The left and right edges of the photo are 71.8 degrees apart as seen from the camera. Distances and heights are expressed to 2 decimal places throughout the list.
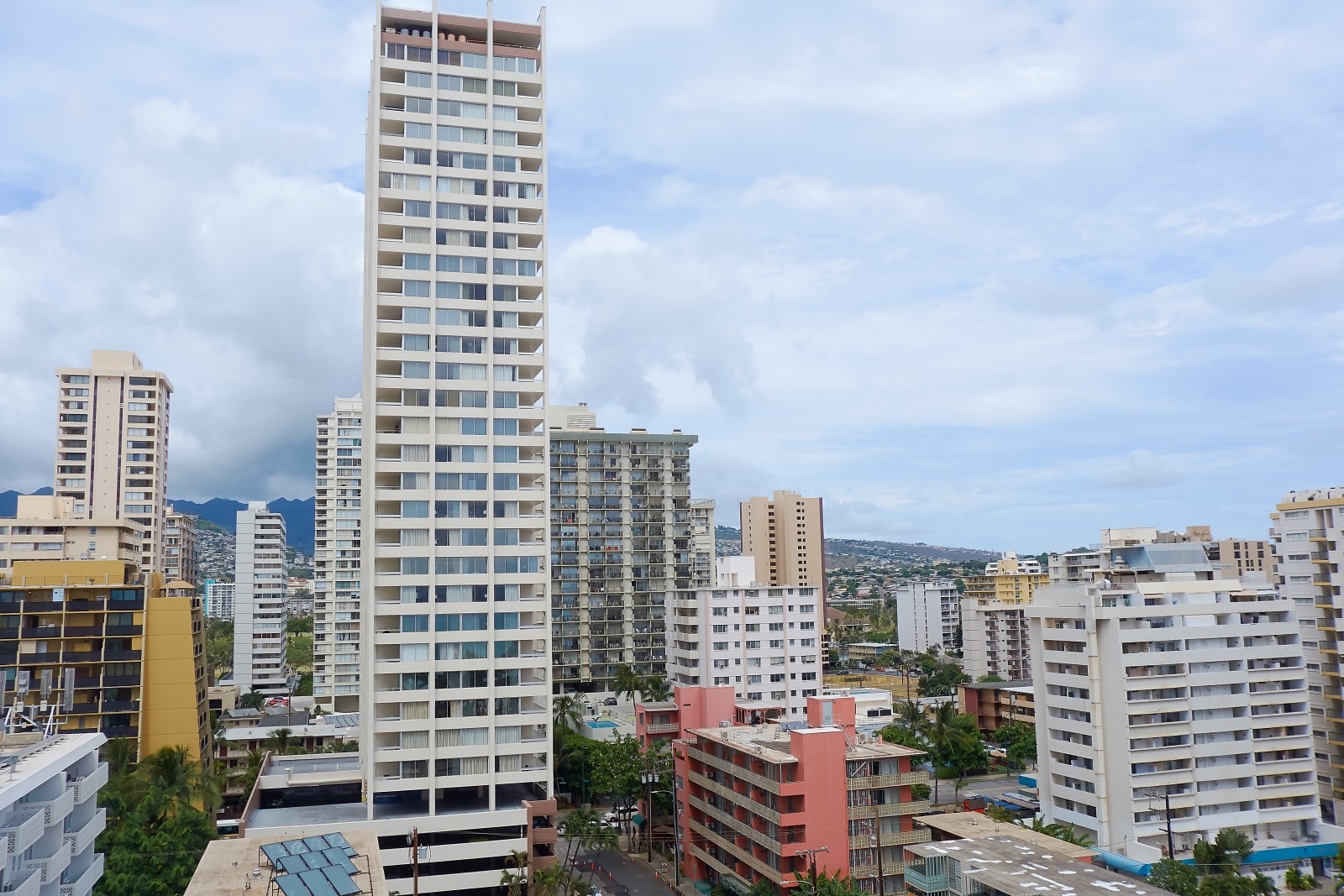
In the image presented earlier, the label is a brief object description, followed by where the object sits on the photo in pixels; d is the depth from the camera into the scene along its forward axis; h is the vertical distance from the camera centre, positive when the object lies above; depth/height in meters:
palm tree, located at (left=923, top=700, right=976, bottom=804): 91.94 -18.19
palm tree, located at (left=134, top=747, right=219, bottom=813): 62.15 -14.28
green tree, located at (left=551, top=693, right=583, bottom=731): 97.44 -16.09
